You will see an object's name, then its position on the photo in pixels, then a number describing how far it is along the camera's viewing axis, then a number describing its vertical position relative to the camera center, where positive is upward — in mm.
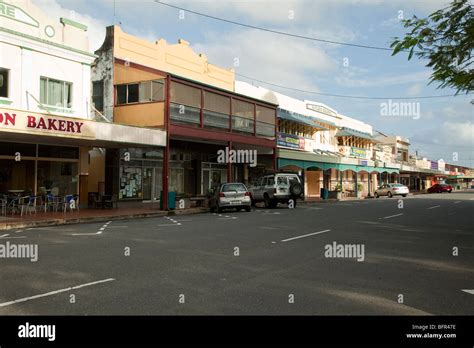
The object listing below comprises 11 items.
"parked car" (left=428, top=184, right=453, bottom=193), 64812 -224
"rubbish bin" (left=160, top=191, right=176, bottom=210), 21680 -750
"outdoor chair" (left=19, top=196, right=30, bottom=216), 17628 -825
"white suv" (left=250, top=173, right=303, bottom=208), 24891 -189
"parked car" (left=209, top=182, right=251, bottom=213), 21891 -583
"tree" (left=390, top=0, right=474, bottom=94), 9102 +3082
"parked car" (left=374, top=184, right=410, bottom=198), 47028 -421
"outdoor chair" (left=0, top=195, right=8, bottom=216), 17495 -775
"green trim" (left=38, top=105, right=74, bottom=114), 18648 +3426
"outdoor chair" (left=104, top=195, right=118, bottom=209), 21547 -755
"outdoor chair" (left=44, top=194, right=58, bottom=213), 19031 -819
